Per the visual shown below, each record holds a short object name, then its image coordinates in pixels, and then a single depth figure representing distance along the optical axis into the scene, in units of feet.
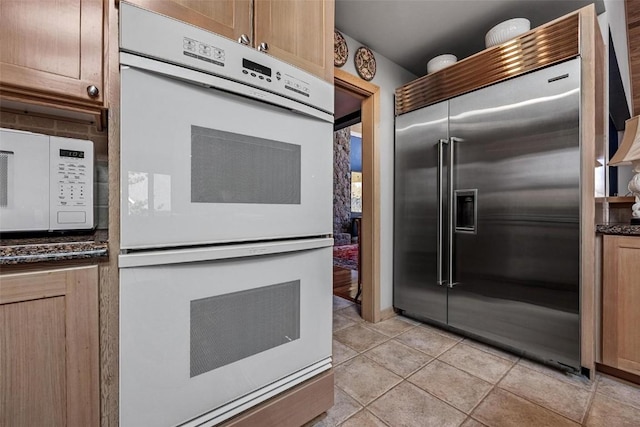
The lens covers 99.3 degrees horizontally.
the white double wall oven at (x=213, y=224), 2.44
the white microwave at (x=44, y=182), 2.85
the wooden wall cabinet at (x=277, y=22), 2.84
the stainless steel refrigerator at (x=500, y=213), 5.16
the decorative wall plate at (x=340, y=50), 6.74
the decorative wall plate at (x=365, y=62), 7.28
